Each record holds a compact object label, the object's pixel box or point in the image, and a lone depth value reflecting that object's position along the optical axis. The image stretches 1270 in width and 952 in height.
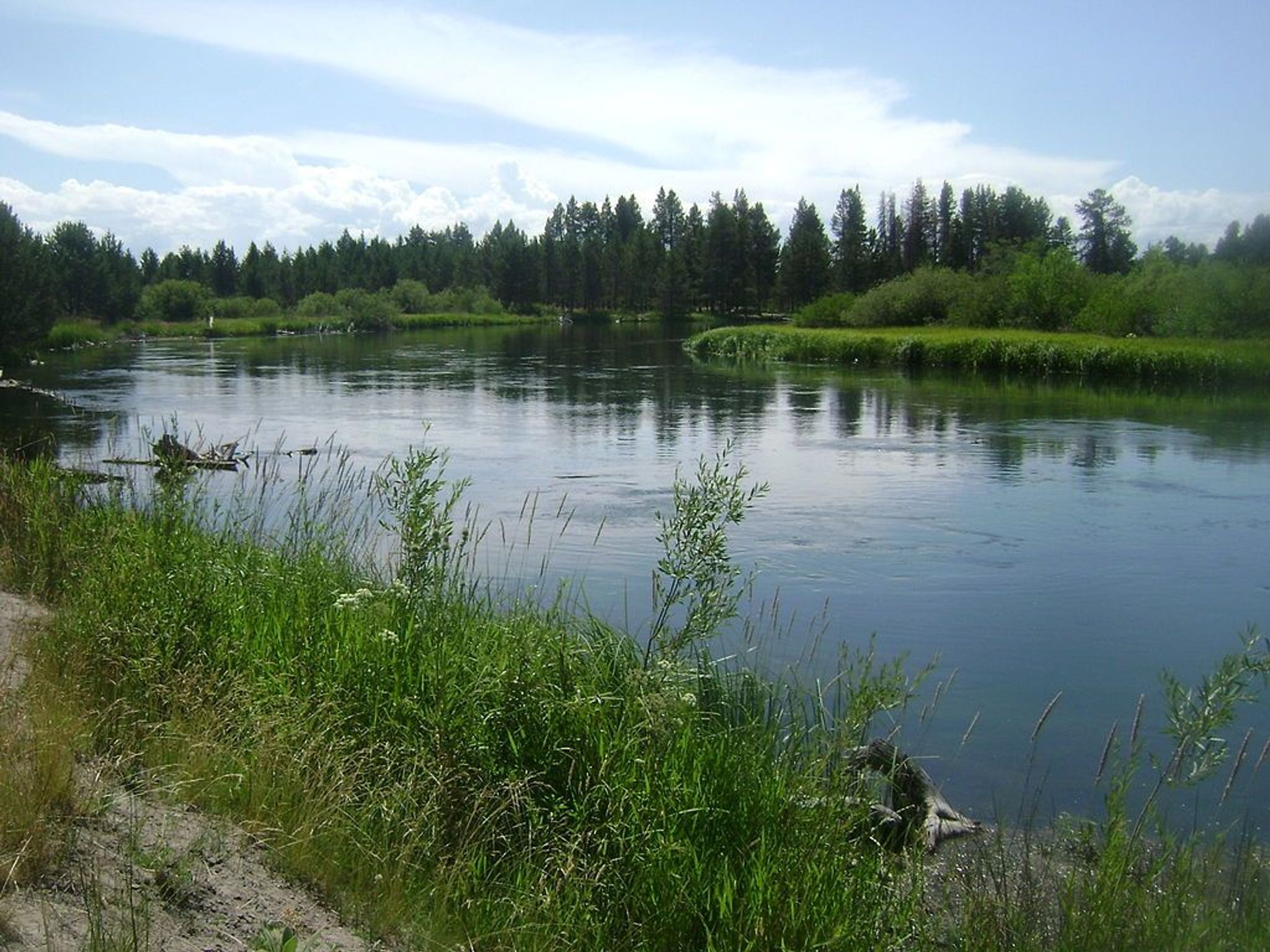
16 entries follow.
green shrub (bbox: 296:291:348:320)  103.94
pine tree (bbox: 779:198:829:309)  103.56
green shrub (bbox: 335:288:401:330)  101.88
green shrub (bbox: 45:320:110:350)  61.69
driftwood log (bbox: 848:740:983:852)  6.57
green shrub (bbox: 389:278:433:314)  115.81
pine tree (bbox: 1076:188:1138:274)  96.38
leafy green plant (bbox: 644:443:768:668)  5.92
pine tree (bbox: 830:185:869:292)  98.44
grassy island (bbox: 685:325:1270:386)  37.81
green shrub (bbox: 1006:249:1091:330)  58.88
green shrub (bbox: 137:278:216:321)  96.75
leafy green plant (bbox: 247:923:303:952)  3.69
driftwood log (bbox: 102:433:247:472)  11.10
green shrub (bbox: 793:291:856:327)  74.81
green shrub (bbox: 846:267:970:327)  66.88
